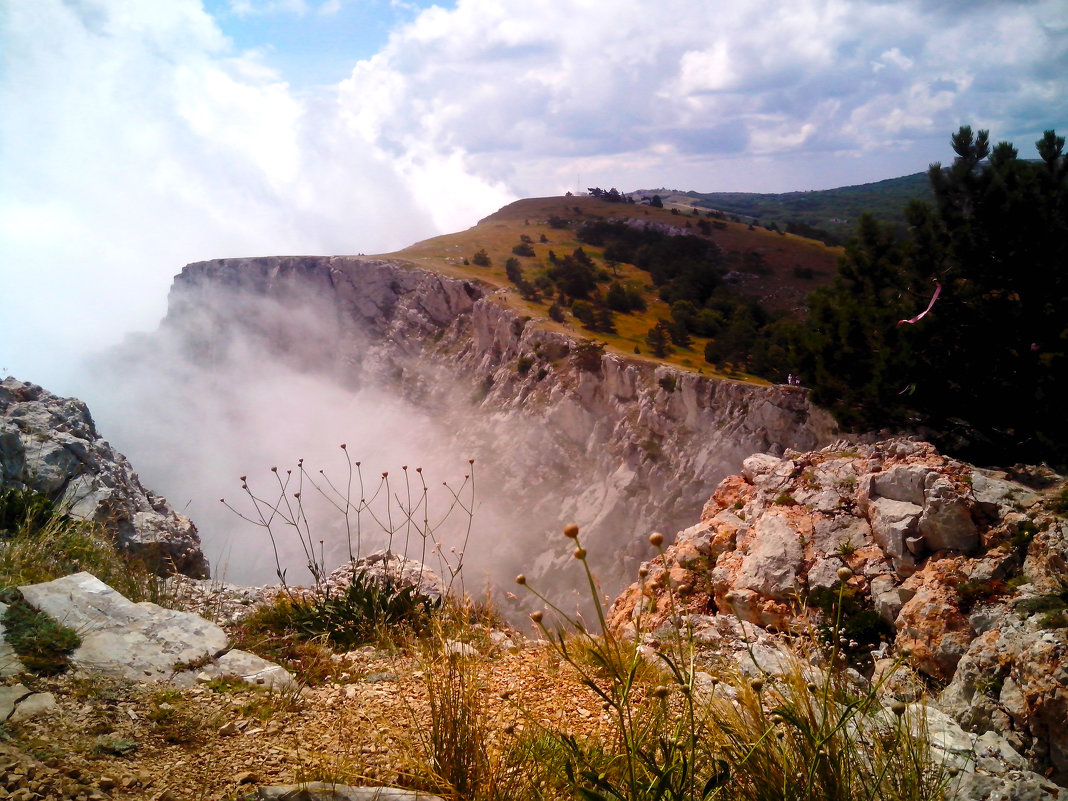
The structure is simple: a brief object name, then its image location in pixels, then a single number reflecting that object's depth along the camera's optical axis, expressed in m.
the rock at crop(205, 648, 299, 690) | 3.59
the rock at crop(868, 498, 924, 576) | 6.02
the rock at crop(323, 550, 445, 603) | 6.67
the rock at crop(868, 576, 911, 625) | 5.68
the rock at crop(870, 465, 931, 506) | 6.32
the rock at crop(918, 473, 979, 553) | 5.73
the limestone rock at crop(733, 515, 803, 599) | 6.55
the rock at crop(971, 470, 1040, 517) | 5.67
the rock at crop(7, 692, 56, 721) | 2.82
